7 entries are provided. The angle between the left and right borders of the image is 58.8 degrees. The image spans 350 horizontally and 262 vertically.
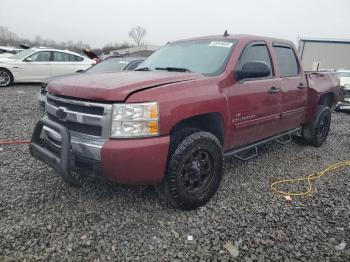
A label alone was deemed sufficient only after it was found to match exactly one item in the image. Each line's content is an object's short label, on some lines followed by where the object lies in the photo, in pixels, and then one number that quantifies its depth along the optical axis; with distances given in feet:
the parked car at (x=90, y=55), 41.98
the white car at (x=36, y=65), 37.52
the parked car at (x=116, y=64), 26.39
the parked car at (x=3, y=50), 55.91
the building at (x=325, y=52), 95.66
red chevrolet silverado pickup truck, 8.71
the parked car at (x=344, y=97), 32.09
